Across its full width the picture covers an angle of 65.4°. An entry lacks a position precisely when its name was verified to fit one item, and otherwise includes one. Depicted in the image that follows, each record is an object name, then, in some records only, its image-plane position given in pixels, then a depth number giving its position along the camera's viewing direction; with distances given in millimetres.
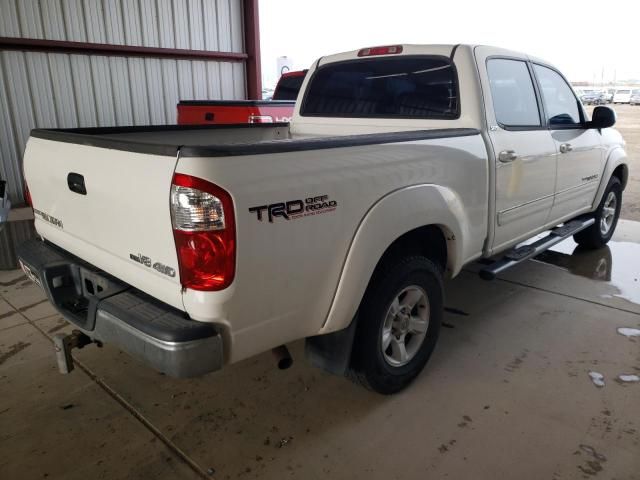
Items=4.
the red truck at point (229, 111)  7023
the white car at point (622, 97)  37719
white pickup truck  1765
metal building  7754
